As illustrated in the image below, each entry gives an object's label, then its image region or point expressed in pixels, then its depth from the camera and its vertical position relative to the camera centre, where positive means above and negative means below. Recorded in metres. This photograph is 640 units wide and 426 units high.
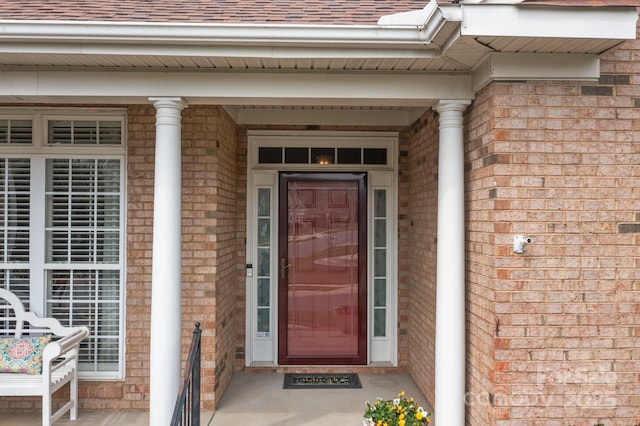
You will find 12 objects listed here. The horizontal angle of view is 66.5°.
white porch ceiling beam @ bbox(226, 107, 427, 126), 4.79 +1.05
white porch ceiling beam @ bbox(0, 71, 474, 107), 3.11 +0.88
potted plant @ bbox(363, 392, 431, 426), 3.05 -1.22
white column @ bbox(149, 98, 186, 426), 3.13 -0.28
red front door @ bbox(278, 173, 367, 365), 5.00 -0.42
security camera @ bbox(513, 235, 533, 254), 2.82 -0.11
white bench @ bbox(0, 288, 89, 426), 3.46 -1.06
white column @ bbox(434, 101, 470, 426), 3.18 -0.38
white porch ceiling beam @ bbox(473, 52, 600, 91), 2.85 +0.91
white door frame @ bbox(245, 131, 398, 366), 4.96 -0.07
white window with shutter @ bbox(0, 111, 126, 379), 4.03 +0.00
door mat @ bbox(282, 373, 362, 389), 4.55 -1.52
